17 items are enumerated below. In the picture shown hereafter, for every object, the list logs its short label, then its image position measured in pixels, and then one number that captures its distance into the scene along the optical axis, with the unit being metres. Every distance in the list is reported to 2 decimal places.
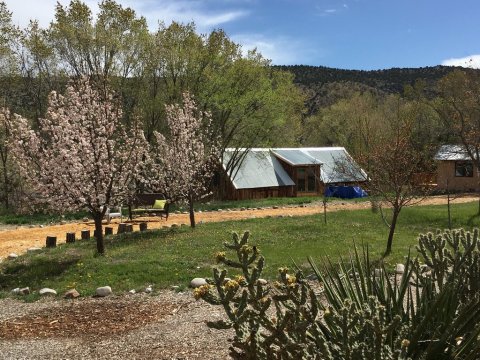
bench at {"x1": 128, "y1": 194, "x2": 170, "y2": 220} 24.23
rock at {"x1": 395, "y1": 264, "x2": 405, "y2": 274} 11.38
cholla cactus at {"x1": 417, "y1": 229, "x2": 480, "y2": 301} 4.33
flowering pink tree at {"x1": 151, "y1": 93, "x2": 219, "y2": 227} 20.19
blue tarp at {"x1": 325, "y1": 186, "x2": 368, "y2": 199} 36.50
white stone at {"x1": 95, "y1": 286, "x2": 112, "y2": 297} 10.70
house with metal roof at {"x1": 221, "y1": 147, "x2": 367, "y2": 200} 35.38
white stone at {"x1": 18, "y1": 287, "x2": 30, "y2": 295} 11.21
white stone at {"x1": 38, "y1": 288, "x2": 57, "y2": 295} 10.93
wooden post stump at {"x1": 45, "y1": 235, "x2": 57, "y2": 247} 16.36
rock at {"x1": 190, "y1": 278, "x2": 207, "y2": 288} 10.87
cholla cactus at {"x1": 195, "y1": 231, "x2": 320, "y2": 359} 3.47
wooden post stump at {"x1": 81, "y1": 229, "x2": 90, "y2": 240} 17.95
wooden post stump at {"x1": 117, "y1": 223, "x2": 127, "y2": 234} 19.23
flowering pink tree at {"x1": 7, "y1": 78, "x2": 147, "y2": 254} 14.30
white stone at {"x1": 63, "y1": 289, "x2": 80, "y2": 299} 10.70
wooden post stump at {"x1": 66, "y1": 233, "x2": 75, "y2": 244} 17.19
